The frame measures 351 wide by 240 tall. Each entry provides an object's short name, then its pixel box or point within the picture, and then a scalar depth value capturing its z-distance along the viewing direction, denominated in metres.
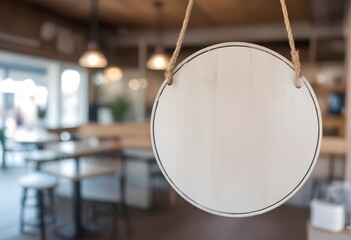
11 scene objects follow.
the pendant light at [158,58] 3.86
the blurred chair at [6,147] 5.44
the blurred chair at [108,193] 2.79
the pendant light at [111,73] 5.14
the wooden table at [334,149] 3.45
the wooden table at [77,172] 2.76
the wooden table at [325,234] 1.37
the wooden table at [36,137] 3.47
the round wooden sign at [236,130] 0.45
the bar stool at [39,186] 2.70
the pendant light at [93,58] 3.41
